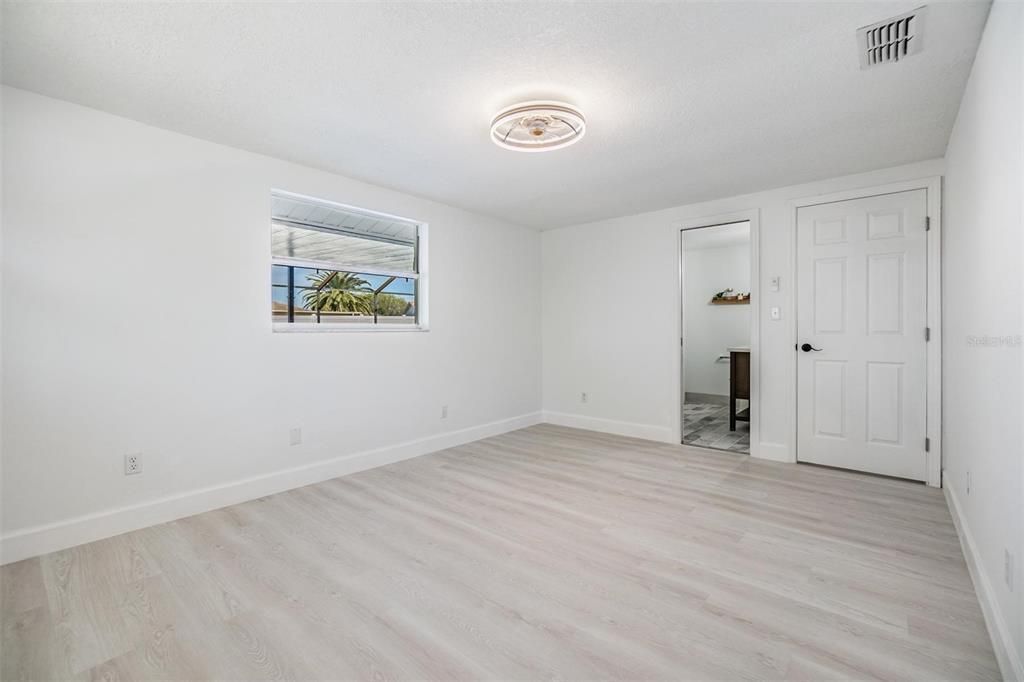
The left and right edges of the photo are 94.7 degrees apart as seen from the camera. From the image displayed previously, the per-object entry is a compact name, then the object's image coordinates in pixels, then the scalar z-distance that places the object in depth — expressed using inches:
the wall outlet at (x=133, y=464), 108.0
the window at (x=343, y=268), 140.4
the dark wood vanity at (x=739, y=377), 207.3
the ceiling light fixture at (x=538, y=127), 98.1
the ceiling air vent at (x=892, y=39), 74.9
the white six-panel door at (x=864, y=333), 139.3
